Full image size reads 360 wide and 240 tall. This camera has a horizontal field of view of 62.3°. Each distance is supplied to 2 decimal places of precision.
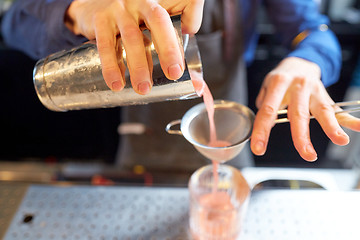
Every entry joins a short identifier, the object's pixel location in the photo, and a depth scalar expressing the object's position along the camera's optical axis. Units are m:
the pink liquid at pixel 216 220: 0.59
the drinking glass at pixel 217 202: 0.59
